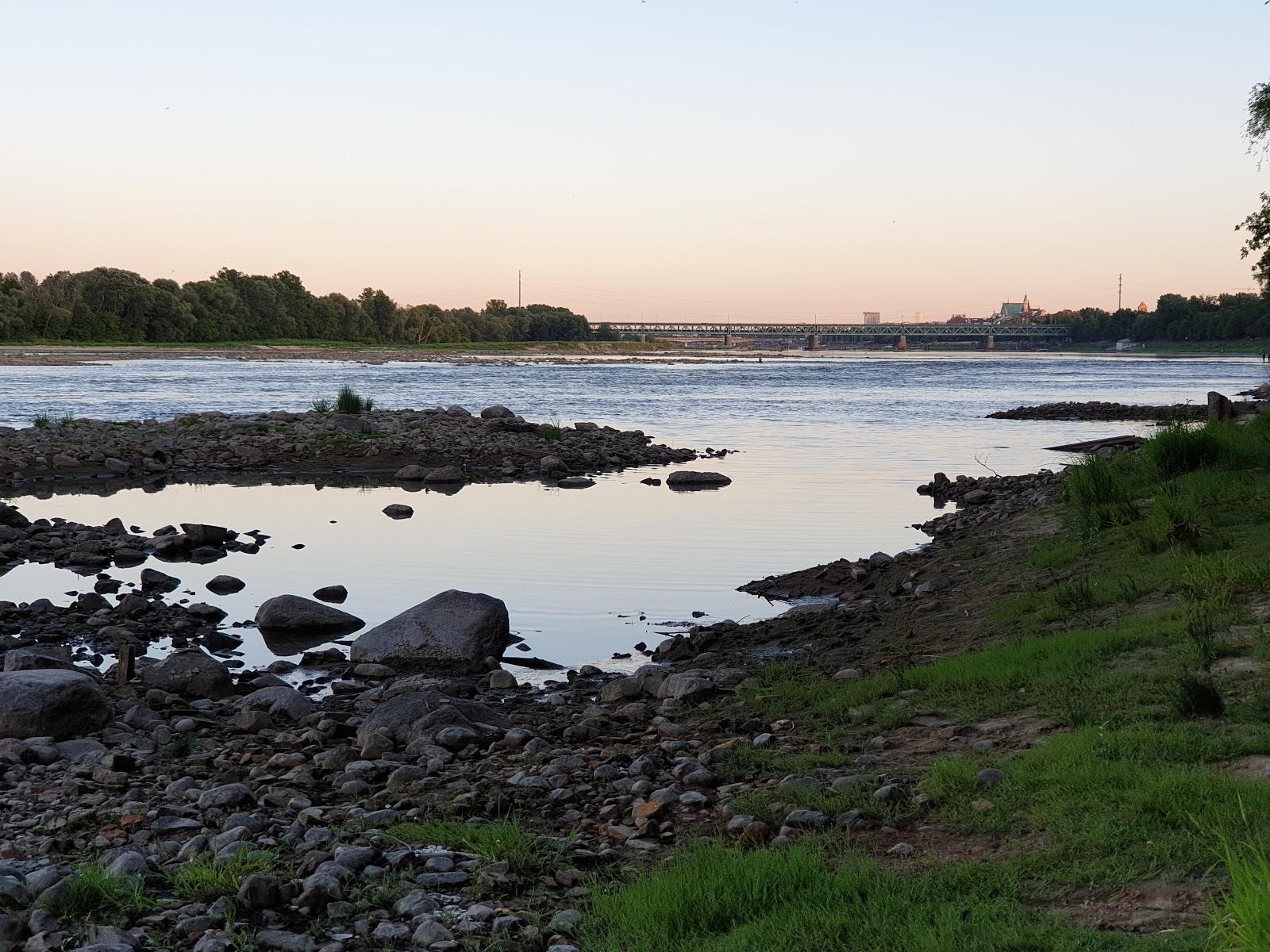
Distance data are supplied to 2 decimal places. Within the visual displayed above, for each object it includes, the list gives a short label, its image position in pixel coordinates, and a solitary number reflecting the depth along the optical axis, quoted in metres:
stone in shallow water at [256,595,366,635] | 12.40
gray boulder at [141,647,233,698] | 9.67
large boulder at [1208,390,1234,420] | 21.38
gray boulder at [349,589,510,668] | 11.00
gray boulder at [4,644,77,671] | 9.55
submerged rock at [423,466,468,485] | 26.41
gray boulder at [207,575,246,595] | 14.35
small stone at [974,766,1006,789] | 6.02
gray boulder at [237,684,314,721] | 8.99
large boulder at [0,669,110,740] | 8.12
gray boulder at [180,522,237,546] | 17.39
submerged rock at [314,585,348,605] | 13.80
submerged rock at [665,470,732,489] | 24.69
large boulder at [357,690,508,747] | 8.12
